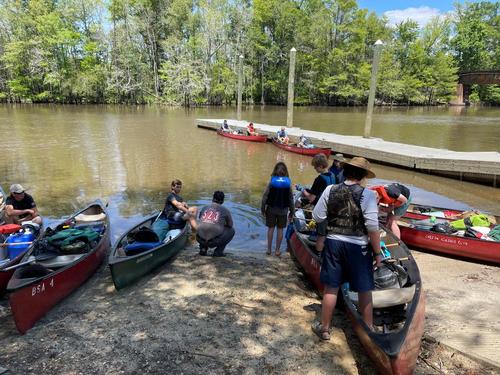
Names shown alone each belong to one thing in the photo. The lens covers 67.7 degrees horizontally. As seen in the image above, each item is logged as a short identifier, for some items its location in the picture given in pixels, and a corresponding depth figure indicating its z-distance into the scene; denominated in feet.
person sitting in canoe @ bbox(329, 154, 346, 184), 24.58
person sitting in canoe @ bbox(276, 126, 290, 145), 67.99
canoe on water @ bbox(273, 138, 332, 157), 60.21
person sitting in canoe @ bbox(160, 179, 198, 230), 25.22
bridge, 175.11
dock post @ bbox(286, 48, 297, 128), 77.92
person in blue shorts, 11.68
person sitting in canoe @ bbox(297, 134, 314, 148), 62.07
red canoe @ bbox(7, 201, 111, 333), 14.49
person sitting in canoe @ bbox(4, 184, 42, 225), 23.54
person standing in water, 21.02
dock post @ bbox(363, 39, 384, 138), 59.62
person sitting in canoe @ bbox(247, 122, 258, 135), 76.84
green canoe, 17.79
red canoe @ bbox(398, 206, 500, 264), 21.42
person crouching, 22.06
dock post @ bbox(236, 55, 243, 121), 97.60
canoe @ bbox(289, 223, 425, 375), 10.68
